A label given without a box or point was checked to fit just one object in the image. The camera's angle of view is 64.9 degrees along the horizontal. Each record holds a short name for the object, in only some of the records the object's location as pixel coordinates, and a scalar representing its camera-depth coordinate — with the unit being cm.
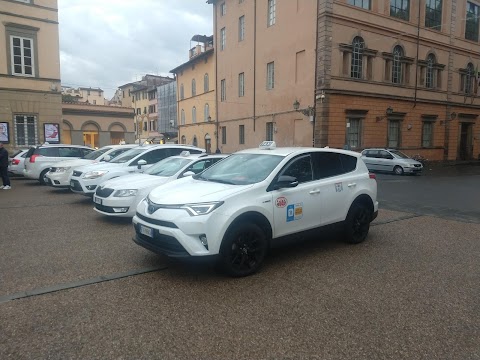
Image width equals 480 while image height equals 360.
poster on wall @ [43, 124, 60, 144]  2358
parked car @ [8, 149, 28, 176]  1628
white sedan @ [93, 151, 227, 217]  738
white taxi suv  445
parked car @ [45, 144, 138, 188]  1173
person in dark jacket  1303
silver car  2120
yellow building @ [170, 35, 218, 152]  3916
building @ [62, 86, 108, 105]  9250
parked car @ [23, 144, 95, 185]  1452
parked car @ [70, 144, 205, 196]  948
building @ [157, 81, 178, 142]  5362
